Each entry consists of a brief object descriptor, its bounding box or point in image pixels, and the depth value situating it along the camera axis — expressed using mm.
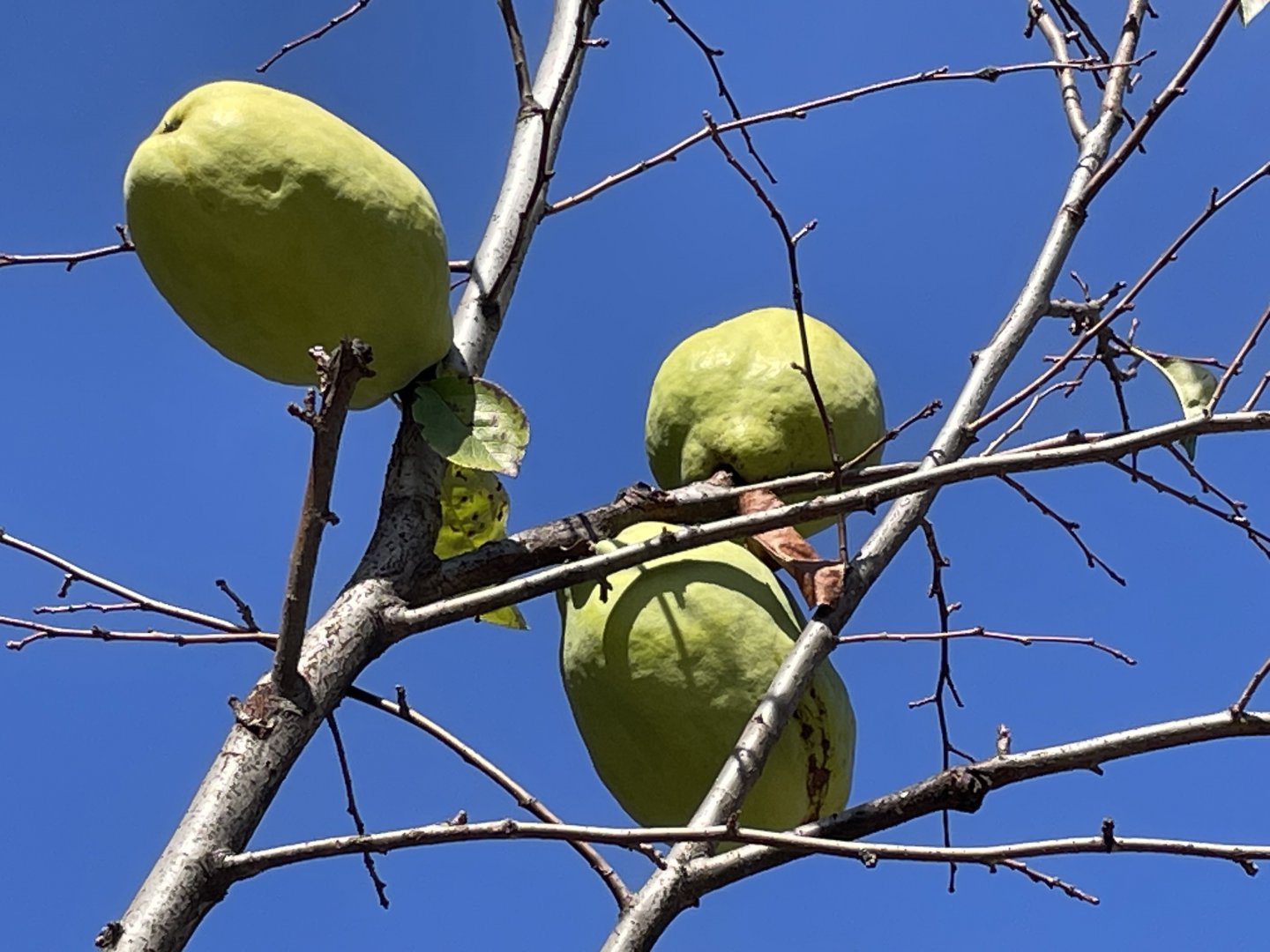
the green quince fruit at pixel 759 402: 2996
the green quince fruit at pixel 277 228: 2184
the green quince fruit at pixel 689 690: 2518
